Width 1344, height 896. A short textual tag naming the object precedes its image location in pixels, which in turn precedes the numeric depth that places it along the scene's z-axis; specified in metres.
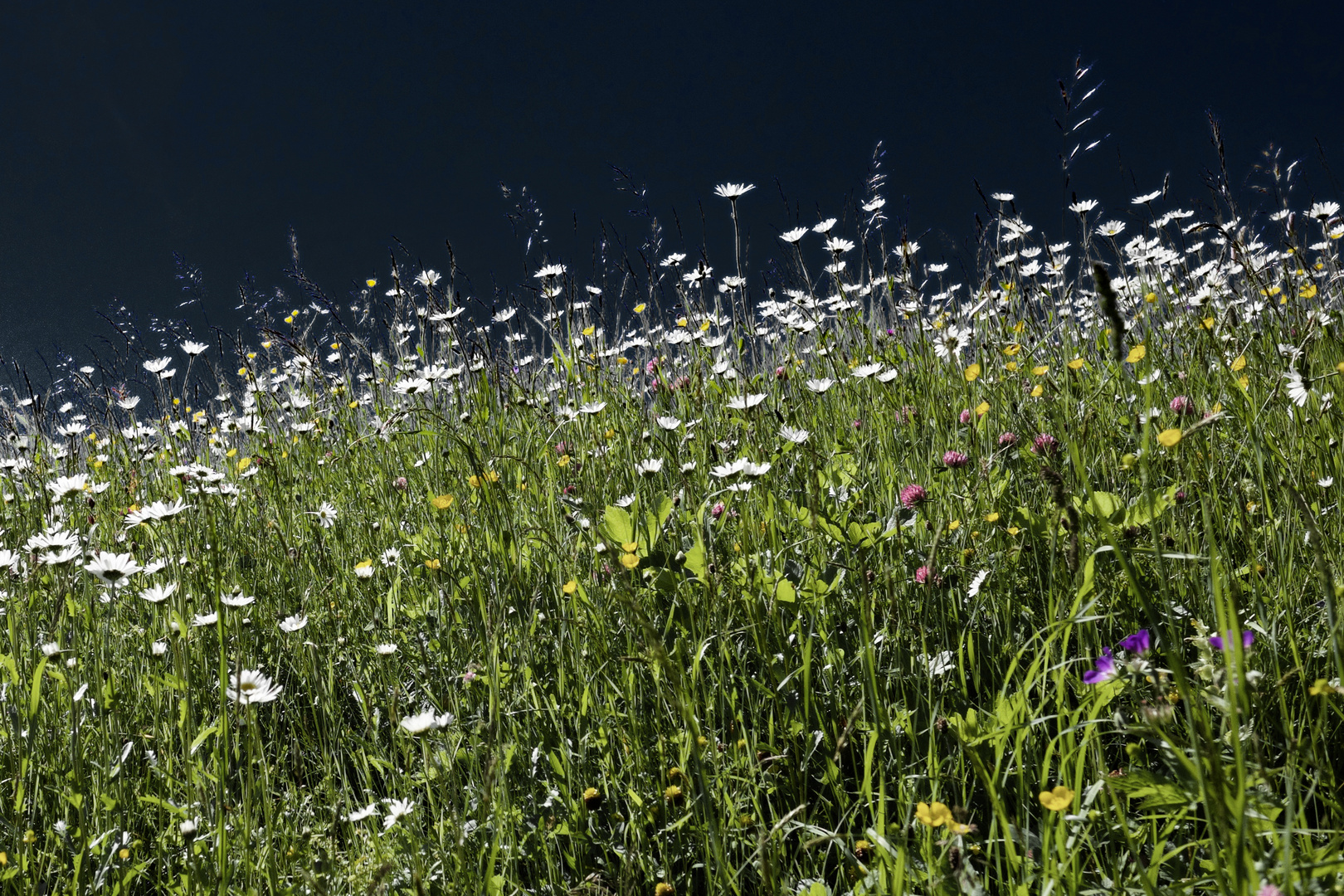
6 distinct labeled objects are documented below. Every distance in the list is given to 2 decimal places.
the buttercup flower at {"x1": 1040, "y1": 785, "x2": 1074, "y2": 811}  0.71
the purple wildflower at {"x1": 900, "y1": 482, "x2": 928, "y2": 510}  1.41
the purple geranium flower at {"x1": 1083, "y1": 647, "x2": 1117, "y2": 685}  0.70
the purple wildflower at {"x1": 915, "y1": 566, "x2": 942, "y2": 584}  1.14
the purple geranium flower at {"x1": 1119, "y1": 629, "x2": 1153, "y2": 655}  0.73
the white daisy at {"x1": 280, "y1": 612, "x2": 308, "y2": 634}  1.35
